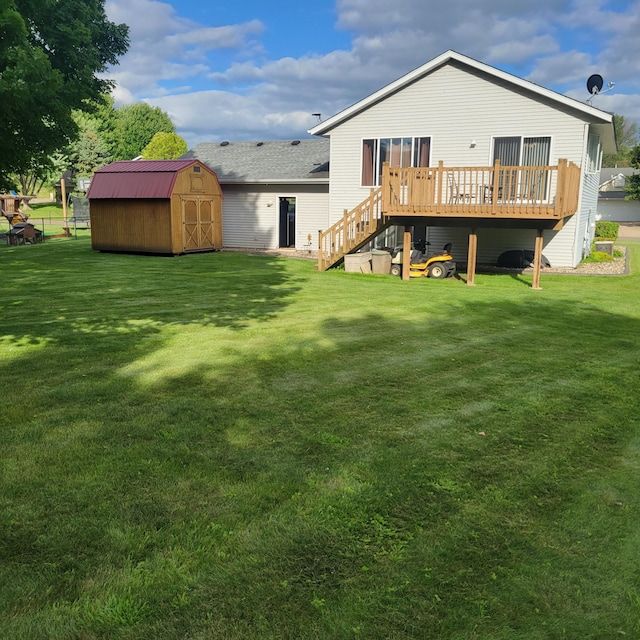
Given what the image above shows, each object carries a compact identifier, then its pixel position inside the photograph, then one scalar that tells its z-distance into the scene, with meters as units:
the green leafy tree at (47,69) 13.01
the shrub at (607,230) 27.63
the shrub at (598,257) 19.45
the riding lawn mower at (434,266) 15.31
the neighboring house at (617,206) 50.69
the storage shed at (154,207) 20.52
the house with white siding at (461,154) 14.40
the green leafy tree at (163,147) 58.97
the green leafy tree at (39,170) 18.62
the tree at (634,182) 44.09
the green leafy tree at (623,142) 92.06
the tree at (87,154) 55.06
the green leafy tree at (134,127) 71.56
